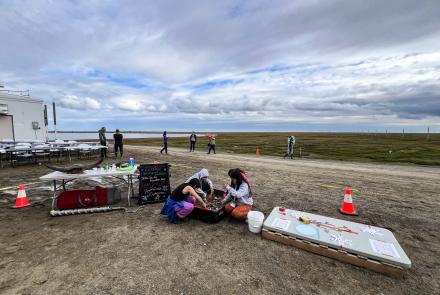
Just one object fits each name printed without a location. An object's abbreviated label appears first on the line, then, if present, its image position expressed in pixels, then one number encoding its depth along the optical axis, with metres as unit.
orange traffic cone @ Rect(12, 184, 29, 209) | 6.06
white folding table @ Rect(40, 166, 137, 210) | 5.46
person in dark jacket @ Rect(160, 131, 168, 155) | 18.94
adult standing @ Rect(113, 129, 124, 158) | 15.59
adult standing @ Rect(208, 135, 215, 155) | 20.31
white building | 17.38
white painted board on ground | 3.49
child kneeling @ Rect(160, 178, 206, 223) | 5.08
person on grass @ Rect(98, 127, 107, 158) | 15.88
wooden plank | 3.35
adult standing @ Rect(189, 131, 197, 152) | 21.73
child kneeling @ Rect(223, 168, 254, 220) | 5.17
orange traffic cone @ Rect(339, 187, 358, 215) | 5.89
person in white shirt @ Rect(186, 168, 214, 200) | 6.31
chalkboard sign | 6.30
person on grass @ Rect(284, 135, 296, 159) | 18.66
